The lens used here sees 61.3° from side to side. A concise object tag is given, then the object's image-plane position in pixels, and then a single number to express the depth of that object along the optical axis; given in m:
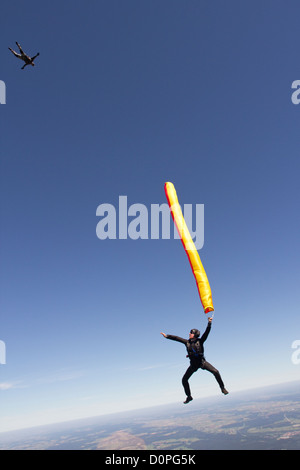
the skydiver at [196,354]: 9.78
